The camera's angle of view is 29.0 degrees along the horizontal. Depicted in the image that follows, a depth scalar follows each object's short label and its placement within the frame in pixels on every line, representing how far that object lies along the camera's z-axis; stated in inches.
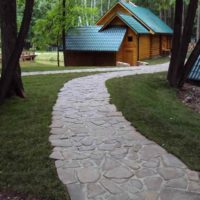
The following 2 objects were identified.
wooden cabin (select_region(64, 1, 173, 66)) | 999.0
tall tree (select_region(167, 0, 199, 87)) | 436.3
